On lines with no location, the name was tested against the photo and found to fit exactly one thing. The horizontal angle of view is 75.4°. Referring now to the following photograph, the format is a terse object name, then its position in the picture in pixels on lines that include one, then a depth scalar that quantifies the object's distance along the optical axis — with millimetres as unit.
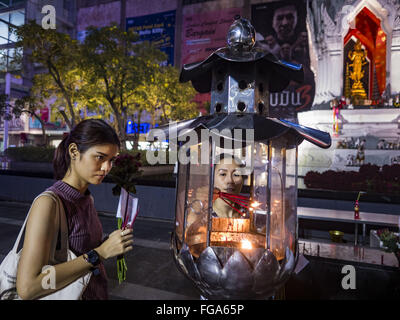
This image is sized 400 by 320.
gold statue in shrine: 14578
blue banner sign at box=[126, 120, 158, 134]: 30075
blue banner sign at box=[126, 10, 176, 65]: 32469
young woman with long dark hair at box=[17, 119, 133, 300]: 1471
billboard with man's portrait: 26109
